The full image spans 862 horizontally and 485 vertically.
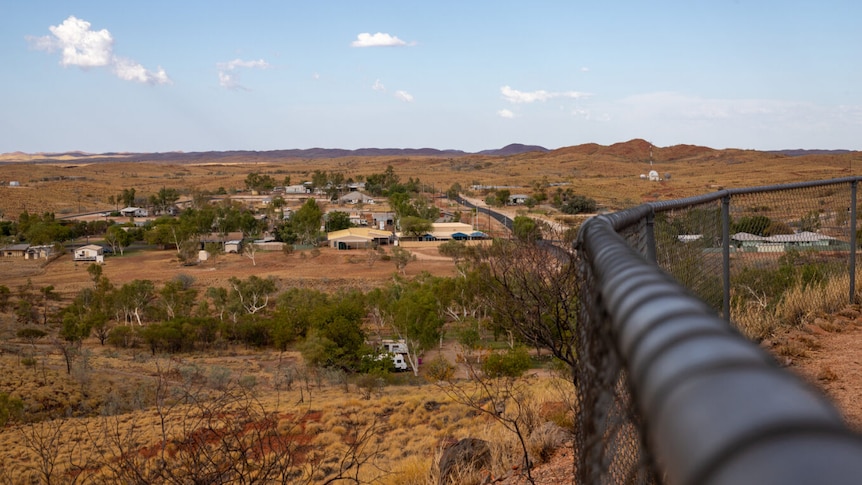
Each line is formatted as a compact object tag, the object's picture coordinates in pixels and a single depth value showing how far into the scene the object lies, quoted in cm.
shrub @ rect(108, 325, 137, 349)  4184
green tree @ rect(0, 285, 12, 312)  4731
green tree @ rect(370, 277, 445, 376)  3481
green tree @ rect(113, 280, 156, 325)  4550
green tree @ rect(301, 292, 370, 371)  3372
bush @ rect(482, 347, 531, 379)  2522
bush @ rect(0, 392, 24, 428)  2225
